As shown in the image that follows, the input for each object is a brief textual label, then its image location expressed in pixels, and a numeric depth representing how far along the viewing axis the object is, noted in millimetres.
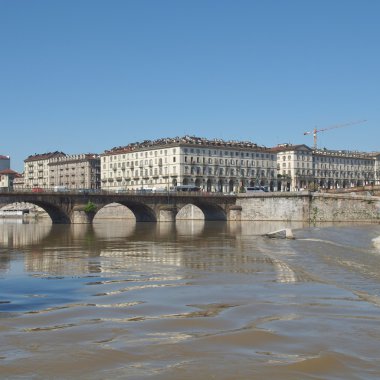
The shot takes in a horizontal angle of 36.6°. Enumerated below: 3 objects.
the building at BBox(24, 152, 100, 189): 188500
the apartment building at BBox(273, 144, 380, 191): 175125
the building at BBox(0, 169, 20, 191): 80806
